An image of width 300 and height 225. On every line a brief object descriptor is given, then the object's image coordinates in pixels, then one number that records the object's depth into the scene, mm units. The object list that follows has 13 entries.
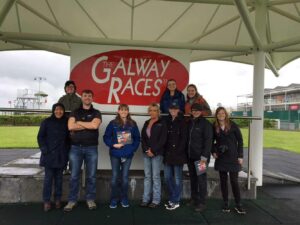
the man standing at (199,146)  3685
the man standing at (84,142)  3573
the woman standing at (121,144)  3710
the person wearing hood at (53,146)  3593
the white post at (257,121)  4943
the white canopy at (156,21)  5395
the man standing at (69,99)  4121
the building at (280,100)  33749
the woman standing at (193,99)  4140
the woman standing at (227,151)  3705
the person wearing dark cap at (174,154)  3727
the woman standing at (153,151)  3699
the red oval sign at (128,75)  4568
